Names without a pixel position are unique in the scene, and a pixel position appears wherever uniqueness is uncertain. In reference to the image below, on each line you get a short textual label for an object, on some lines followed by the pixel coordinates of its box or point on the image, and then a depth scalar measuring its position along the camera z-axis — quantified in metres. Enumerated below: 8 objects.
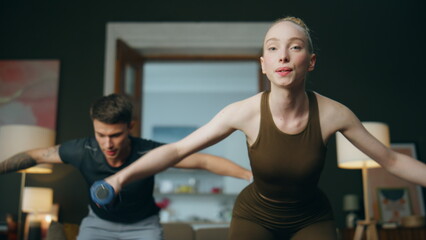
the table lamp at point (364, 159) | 3.73
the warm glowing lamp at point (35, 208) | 3.94
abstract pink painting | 4.68
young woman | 1.66
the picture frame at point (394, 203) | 4.50
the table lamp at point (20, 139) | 3.70
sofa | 3.33
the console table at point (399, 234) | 4.07
